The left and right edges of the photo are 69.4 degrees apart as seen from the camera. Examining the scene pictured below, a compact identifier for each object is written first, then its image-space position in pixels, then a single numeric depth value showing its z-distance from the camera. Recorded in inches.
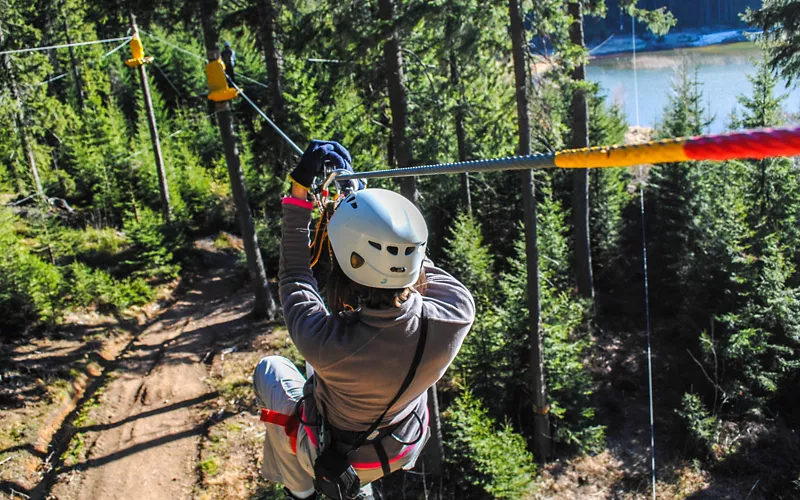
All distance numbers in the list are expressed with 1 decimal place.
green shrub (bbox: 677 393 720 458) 481.1
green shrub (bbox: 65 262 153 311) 538.9
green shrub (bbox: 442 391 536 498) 379.9
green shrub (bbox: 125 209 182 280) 645.3
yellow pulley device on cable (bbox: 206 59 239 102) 294.5
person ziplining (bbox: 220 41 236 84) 496.4
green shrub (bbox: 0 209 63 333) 461.7
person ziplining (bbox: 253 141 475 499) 83.0
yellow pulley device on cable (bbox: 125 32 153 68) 549.3
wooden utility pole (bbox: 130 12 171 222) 717.9
